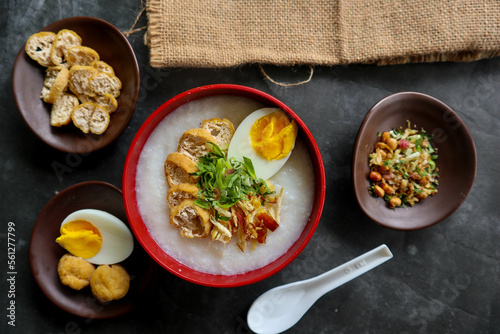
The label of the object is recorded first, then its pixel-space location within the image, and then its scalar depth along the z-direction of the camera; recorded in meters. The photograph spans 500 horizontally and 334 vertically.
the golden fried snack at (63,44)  0.42
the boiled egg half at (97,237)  0.41
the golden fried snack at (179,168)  0.38
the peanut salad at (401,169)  0.42
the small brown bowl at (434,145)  0.41
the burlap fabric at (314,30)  0.43
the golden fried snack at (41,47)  0.41
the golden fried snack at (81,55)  0.42
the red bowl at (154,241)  0.38
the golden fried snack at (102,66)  0.42
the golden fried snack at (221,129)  0.40
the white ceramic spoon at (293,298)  0.41
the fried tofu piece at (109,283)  0.40
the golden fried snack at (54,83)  0.41
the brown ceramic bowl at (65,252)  0.41
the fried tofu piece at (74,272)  0.41
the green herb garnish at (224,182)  0.38
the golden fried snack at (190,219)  0.38
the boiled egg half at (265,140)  0.39
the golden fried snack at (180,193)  0.38
